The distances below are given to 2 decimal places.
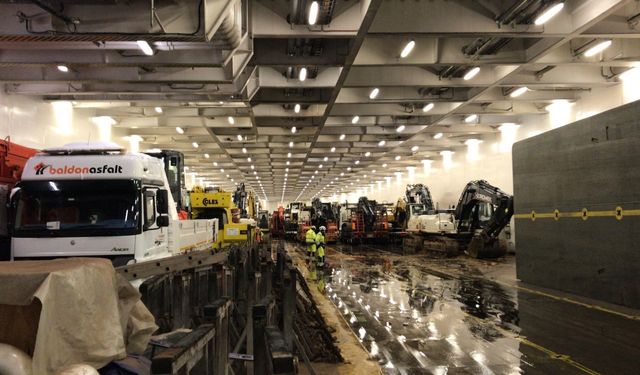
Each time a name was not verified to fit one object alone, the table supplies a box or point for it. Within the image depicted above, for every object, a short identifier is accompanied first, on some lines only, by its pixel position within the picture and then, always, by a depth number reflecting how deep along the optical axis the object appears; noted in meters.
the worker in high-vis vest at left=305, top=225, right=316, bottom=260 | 21.88
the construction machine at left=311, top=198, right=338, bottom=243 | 37.22
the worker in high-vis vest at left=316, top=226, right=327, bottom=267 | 20.70
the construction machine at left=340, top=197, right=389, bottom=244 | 36.00
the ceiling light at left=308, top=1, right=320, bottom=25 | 10.64
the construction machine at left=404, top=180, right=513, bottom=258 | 22.83
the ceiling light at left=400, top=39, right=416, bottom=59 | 13.43
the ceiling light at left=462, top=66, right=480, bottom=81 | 16.33
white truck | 7.57
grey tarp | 2.84
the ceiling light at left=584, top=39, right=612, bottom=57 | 13.98
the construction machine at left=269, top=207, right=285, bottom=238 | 47.28
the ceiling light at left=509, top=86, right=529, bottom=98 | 18.94
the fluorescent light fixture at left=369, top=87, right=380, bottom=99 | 18.94
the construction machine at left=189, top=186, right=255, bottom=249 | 17.62
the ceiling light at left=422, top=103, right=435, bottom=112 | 21.92
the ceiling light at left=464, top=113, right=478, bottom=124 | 24.19
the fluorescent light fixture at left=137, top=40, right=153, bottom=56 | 10.20
